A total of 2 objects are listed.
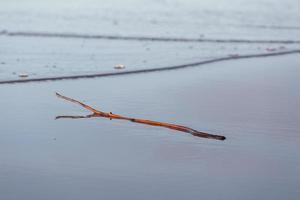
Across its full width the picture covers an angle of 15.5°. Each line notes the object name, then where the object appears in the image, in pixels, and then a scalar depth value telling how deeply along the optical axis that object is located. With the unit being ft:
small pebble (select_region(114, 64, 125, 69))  60.04
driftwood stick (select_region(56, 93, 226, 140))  35.77
